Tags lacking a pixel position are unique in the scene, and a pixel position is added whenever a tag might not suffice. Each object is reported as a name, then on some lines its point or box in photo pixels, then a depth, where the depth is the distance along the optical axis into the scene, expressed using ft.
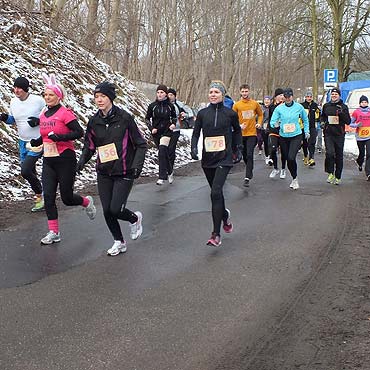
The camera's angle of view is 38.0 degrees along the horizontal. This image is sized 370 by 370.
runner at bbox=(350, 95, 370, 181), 38.45
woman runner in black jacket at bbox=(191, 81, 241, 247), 21.17
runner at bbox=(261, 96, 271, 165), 49.45
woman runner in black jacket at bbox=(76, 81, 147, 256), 19.13
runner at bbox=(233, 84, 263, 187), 35.96
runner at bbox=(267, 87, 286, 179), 37.91
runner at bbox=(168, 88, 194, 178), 36.91
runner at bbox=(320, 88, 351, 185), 36.46
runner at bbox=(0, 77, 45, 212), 25.06
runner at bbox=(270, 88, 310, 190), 35.12
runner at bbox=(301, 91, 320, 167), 48.47
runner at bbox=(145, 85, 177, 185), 35.96
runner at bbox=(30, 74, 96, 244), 20.66
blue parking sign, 72.97
